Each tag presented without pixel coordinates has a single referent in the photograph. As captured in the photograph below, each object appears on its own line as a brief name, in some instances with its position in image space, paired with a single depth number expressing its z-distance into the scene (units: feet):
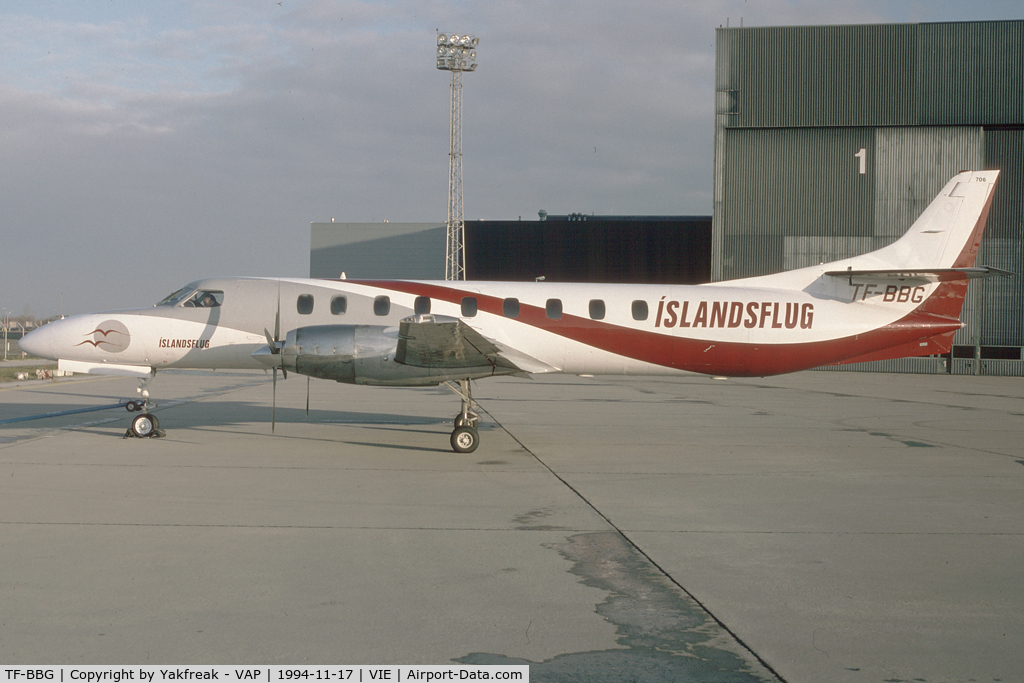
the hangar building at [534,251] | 179.11
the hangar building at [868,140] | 138.62
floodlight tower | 164.76
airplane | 48.91
